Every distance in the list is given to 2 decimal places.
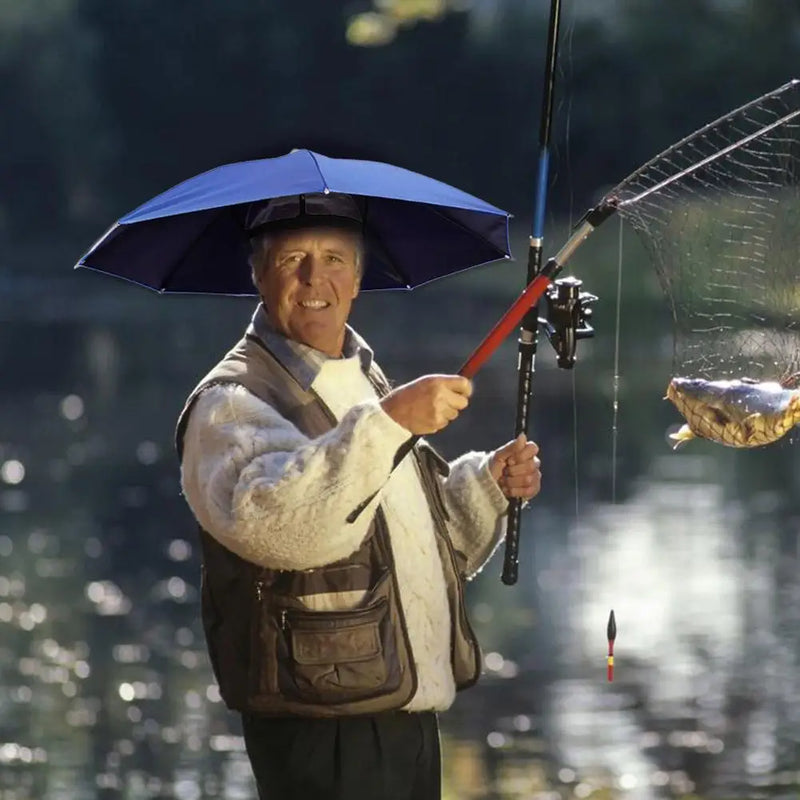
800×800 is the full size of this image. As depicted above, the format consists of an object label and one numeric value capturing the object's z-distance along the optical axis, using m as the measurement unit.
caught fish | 7.30
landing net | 7.62
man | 6.71
